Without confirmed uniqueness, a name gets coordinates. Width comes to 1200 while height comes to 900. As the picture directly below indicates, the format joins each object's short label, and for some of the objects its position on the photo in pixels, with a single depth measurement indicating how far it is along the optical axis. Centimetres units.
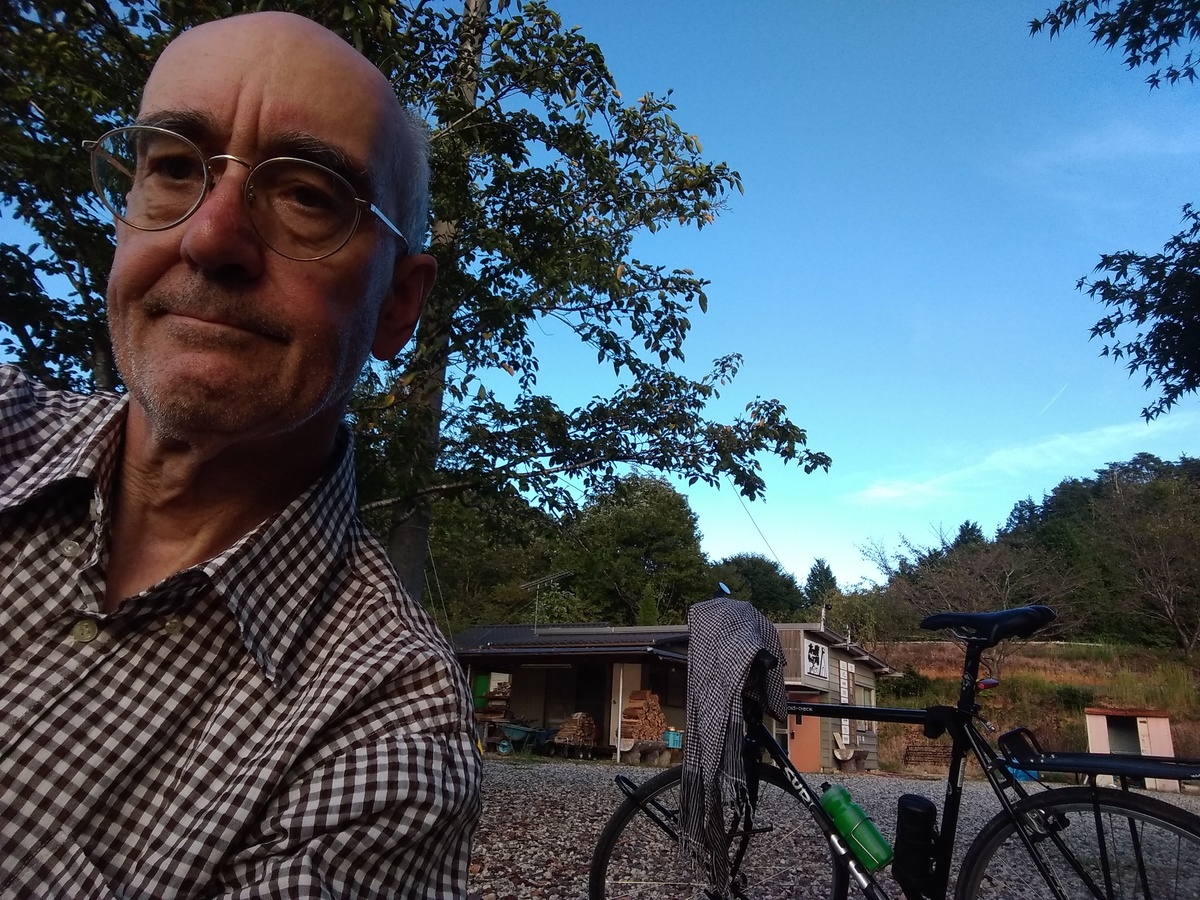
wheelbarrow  1648
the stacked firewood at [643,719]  1758
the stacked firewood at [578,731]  1695
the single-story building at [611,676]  1770
